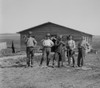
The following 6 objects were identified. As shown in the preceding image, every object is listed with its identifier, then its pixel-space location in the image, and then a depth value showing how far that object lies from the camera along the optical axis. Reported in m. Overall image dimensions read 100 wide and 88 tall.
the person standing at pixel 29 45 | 11.95
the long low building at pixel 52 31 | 27.19
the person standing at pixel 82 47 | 12.11
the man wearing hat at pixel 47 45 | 11.99
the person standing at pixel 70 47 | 12.19
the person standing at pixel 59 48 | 11.98
